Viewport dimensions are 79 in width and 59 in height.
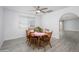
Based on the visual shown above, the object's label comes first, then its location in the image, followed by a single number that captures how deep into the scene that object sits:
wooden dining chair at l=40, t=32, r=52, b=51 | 1.19
